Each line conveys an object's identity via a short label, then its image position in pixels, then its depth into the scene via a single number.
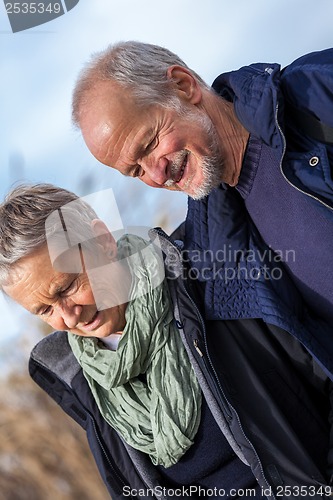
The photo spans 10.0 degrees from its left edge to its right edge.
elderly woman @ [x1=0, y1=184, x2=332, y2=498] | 2.54
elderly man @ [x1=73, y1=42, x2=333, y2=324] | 2.48
